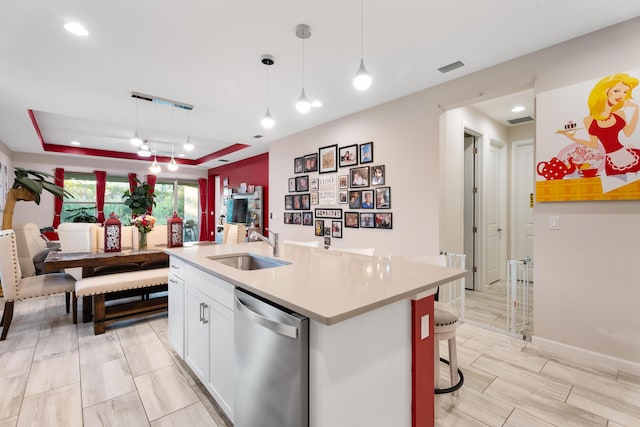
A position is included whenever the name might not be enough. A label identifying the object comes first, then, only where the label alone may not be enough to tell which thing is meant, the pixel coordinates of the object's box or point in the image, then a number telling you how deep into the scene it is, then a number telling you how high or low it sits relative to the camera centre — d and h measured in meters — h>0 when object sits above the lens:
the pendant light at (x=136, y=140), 3.82 +1.01
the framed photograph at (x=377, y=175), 3.76 +0.53
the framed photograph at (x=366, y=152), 3.89 +0.86
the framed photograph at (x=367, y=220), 3.89 -0.09
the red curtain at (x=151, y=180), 8.38 +1.04
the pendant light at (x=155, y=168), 4.52 +0.75
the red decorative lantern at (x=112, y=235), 3.26 -0.23
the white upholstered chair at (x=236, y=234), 4.34 -0.30
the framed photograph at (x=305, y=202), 4.85 +0.21
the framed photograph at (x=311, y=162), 4.71 +0.87
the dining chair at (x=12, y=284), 2.64 -0.70
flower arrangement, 3.40 -0.10
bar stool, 1.76 -0.76
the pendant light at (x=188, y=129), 4.23 +1.52
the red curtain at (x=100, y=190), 7.57 +0.67
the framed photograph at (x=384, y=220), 3.68 -0.08
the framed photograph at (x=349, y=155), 4.09 +0.87
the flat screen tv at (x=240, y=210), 7.30 +0.12
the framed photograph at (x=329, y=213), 4.34 +0.02
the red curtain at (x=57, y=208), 6.99 +0.18
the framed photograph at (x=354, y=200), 4.04 +0.20
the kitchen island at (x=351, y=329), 1.03 -0.50
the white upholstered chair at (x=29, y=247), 3.78 -0.44
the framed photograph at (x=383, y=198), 3.69 +0.21
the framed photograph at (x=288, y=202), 5.21 +0.23
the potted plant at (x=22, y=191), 3.76 +0.33
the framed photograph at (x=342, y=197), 4.22 +0.25
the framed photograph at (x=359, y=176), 3.95 +0.53
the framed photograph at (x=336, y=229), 4.32 -0.23
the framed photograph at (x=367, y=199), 3.89 +0.20
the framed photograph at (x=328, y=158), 4.38 +0.88
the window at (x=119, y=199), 7.36 +0.47
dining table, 2.68 -0.45
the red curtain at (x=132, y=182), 8.07 +0.94
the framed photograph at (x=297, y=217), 5.04 -0.05
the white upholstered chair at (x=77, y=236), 3.63 -0.28
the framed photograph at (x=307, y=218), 4.82 -0.07
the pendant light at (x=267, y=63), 2.62 +1.45
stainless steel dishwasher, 1.06 -0.64
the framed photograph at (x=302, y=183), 4.88 +0.55
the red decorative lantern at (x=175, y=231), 3.38 -0.19
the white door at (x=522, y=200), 4.76 +0.22
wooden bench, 2.80 -0.78
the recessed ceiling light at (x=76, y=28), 2.15 +1.45
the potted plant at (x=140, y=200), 5.17 +0.27
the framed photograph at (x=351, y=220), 4.09 -0.09
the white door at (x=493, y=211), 4.47 +0.04
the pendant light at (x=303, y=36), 2.21 +1.44
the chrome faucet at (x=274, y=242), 2.22 -0.22
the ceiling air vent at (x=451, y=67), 2.76 +1.46
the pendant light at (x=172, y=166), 4.60 +0.80
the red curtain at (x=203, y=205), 9.41 +0.32
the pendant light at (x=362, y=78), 1.88 +0.91
